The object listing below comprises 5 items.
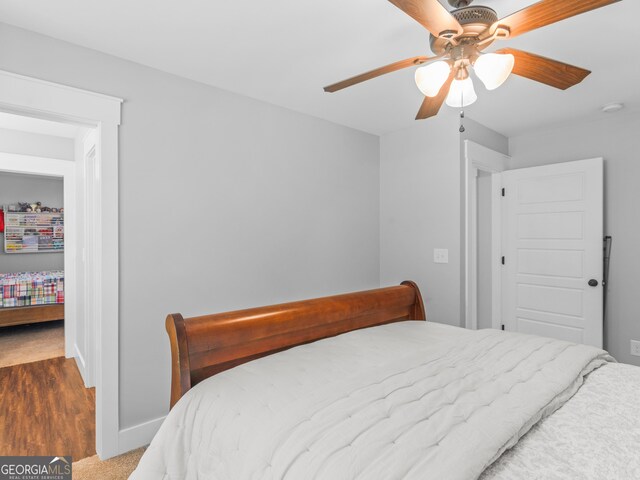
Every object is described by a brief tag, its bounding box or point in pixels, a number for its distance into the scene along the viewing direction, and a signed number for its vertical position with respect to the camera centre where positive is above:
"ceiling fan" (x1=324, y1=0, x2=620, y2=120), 1.20 +0.76
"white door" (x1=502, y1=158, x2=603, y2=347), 3.14 -0.11
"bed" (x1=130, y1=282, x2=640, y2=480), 0.97 -0.56
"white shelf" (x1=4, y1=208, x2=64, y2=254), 5.55 +0.13
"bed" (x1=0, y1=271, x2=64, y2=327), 4.57 -0.77
